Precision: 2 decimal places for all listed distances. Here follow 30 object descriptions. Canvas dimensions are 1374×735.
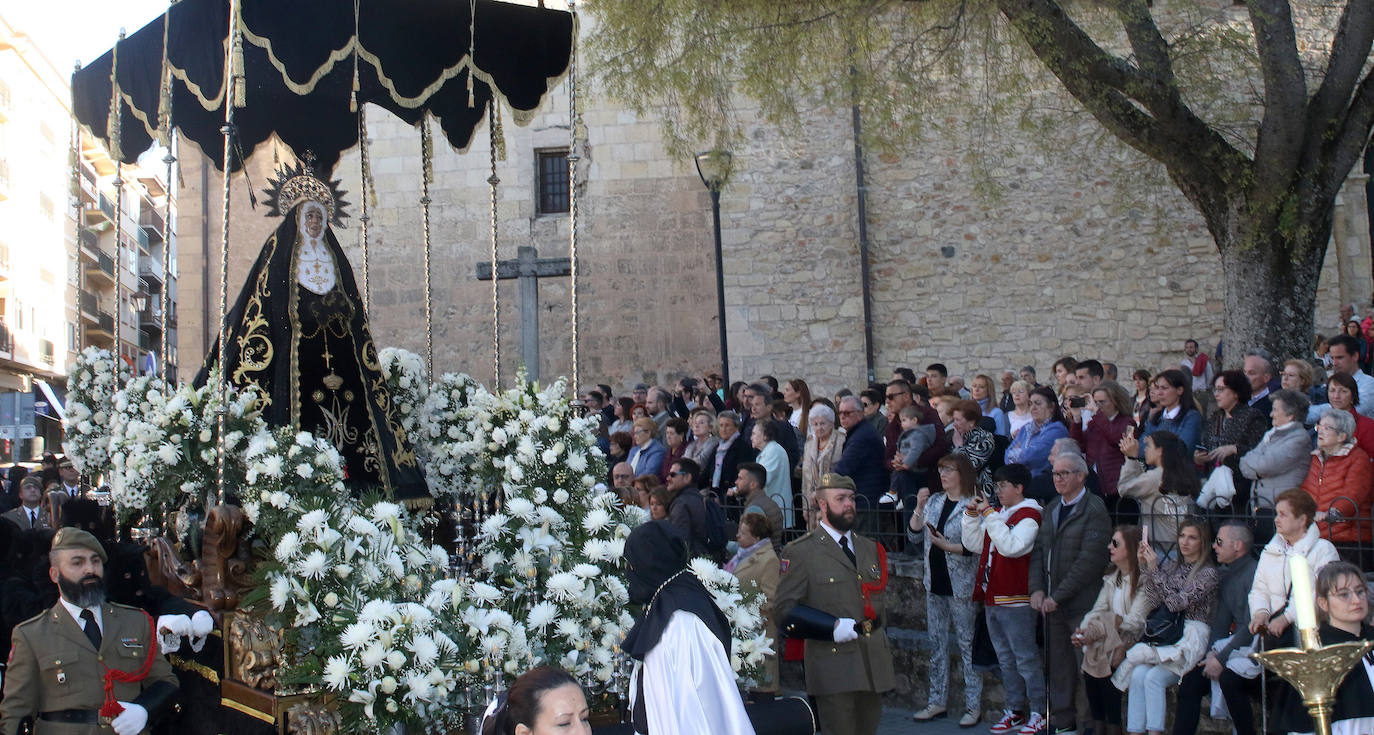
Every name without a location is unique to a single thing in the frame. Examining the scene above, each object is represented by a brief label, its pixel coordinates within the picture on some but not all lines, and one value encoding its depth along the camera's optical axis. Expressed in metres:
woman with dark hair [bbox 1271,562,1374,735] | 5.22
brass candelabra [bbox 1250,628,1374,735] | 2.64
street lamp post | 15.76
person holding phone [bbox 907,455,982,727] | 8.52
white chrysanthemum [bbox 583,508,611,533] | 6.52
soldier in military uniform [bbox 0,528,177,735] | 5.38
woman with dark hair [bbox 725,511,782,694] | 7.30
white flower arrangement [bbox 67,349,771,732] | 5.42
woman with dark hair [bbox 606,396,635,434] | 14.07
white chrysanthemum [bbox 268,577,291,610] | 5.56
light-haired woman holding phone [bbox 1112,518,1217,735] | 6.96
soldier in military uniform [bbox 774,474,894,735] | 6.80
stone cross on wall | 17.27
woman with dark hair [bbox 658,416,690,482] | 11.44
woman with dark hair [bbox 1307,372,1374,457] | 8.01
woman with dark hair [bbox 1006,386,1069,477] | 9.14
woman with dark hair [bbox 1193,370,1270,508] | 8.37
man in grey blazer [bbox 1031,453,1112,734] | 7.64
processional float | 6.19
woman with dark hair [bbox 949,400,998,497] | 9.21
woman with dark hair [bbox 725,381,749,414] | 12.95
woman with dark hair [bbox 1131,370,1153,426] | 10.47
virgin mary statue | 7.12
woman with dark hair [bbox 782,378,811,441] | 11.90
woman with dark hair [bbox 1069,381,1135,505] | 8.93
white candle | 2.64
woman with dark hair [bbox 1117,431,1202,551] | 7.70
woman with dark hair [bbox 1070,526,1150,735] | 7.27
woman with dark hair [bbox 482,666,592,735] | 3.16
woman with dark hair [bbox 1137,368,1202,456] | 8.98
